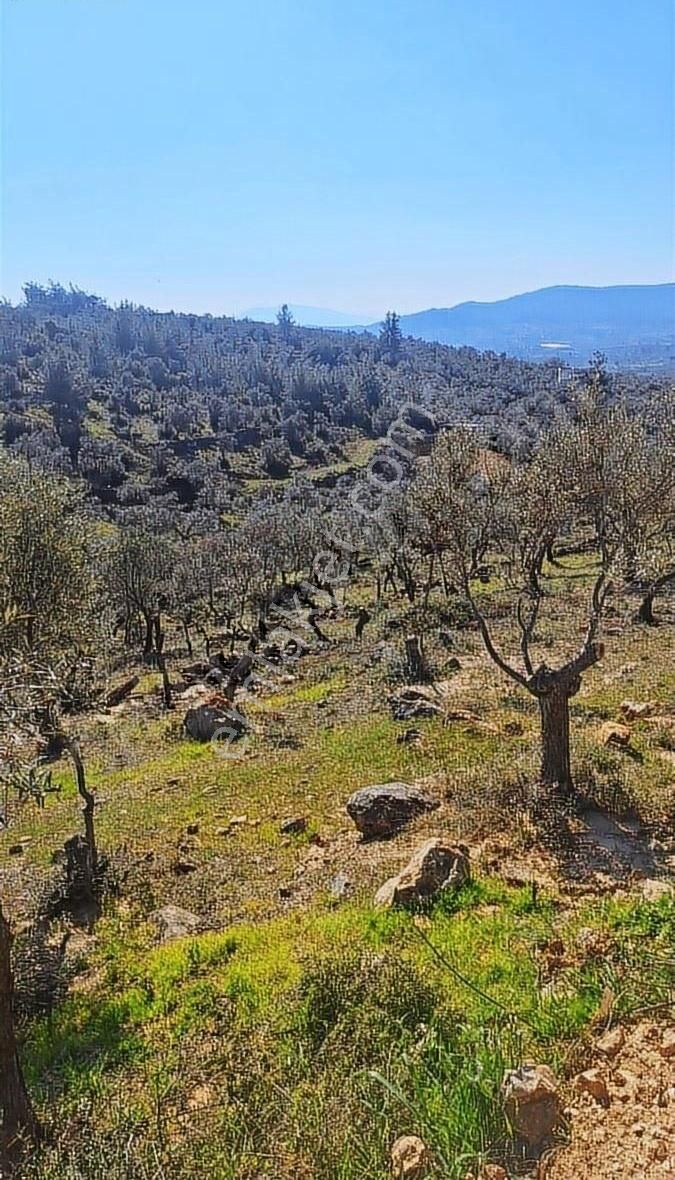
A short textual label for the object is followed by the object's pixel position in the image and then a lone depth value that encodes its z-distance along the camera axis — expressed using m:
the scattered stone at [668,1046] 4.61
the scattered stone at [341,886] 10.09
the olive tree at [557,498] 11.19
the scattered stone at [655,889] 7.91
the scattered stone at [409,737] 16.34
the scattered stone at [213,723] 21.31
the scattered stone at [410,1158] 4.09
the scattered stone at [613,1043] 4.74
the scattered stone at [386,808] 11.86
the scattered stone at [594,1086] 4.35
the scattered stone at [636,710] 15.86
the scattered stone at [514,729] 15.64
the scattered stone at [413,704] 18.23
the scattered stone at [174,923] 10.09
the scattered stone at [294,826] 12.89
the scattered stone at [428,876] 9.00
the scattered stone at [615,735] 13.68
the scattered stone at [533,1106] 4.14
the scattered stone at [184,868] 12.08
